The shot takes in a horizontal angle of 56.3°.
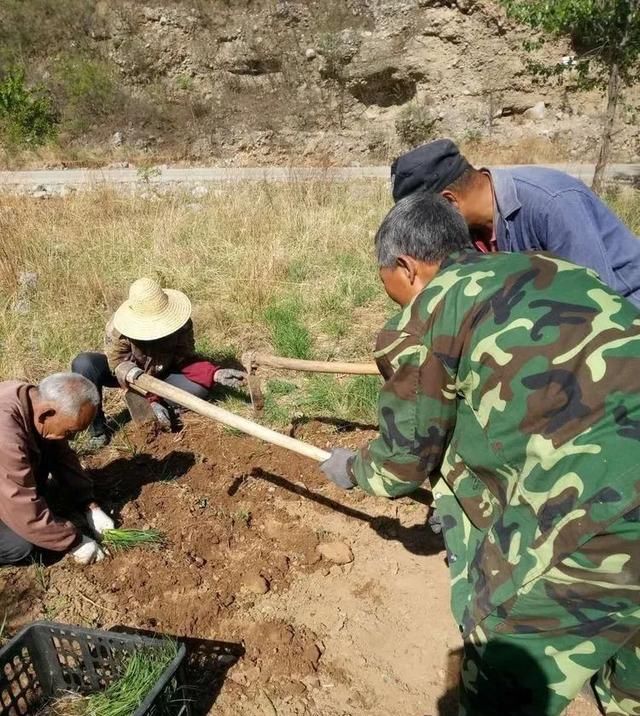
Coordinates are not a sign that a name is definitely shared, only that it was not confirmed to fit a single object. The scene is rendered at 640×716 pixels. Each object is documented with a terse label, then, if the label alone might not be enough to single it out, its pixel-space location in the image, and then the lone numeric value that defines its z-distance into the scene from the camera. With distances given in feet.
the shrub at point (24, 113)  56.39
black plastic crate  6.68
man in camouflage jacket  4.28
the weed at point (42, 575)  9.13
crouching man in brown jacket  8.34
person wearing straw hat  12.09
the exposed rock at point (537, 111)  53.47
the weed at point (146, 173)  28.14
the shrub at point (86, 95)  58.70
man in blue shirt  7.13
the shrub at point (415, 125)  54.75
